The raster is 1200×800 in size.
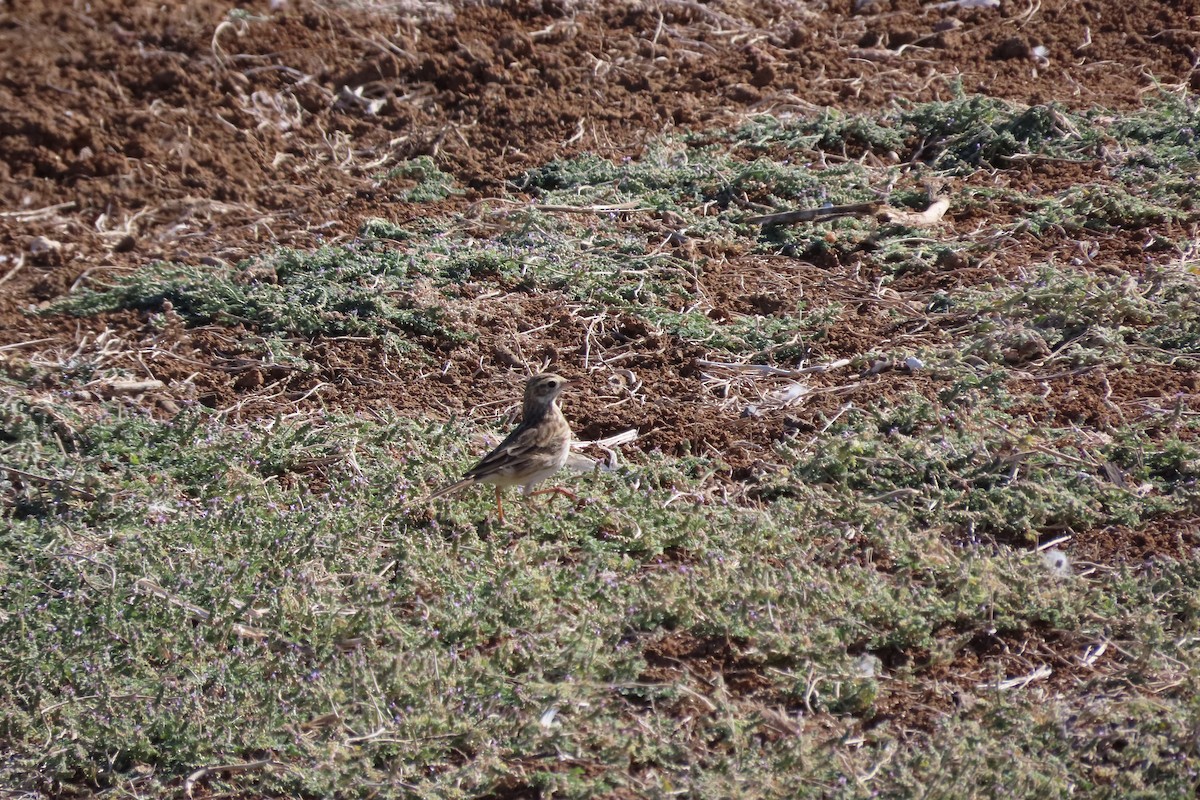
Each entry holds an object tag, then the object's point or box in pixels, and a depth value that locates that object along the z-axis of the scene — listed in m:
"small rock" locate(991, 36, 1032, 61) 21.86
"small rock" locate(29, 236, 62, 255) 19.56
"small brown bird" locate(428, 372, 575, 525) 13.12
